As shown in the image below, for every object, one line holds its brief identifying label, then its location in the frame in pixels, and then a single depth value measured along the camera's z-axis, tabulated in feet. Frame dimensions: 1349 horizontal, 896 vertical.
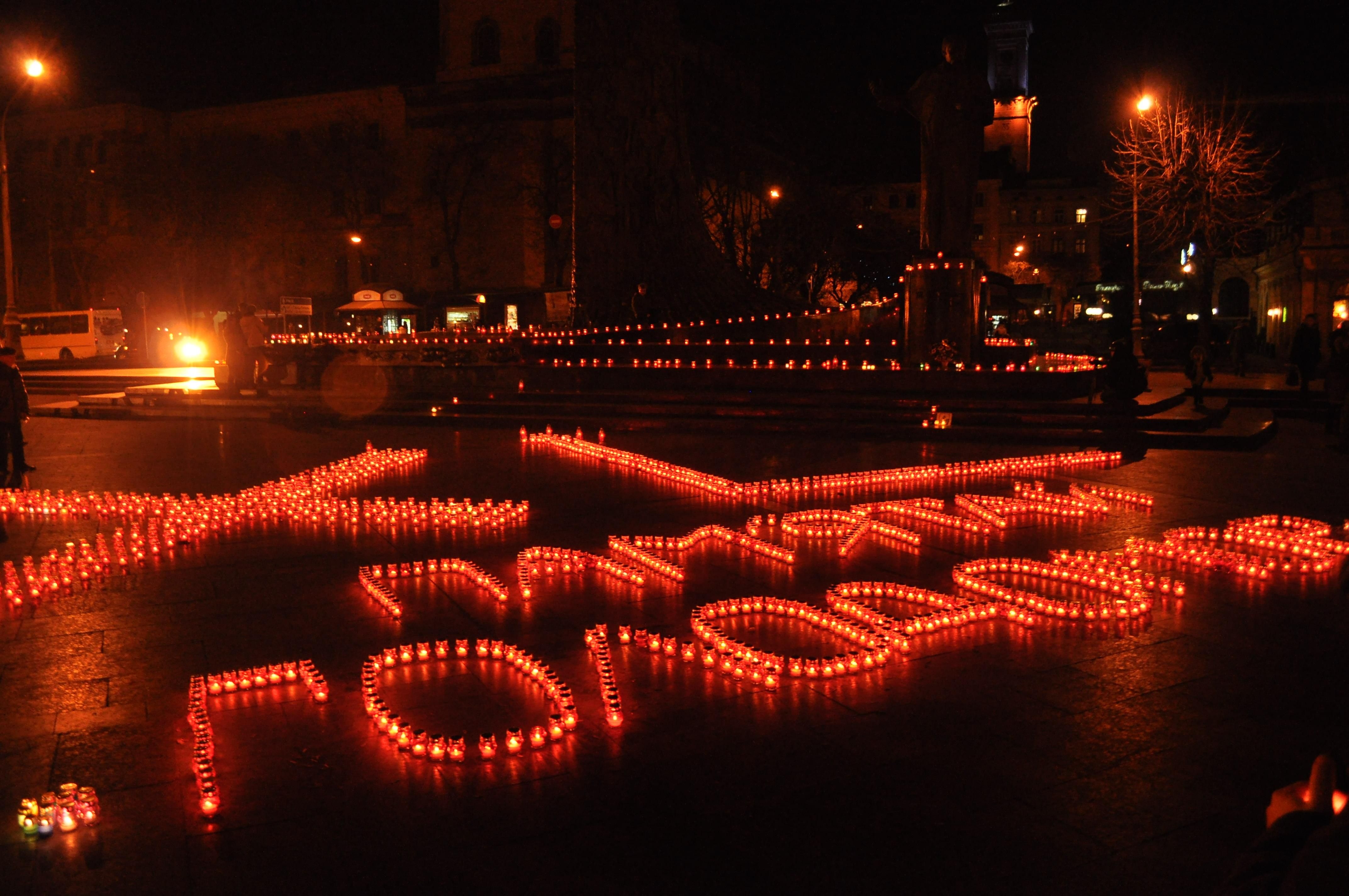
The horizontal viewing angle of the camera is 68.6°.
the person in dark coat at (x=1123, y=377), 45.06
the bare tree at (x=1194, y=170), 92.58
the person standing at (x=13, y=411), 33.73
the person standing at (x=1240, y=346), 85.81
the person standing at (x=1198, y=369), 50.37
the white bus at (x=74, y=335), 135.64
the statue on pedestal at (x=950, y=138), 49.06
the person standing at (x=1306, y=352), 57.93
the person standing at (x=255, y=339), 60.64
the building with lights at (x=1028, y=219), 247.70
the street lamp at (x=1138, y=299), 77.25
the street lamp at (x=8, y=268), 96.94
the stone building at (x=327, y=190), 157.79
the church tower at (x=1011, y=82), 300.81
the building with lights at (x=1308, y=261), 112.37
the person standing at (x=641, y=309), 65.26
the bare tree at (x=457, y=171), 159.22
